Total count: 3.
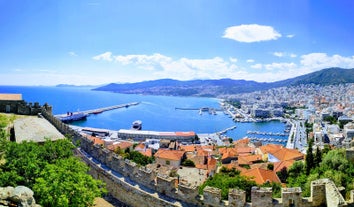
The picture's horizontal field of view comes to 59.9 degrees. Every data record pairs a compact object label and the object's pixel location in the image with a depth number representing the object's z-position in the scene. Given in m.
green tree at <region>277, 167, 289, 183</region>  31.78
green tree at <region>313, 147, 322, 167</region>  24.98
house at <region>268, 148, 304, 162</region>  44.01
